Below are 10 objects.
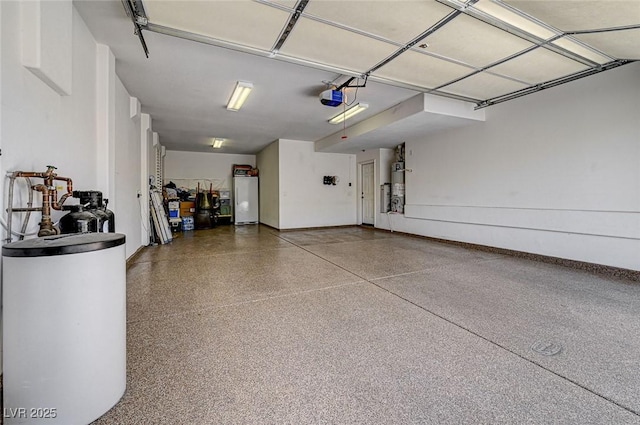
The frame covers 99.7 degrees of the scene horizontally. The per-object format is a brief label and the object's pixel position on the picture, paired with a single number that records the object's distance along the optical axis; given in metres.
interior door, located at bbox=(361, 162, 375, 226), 9.26
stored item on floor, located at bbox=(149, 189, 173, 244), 6.10
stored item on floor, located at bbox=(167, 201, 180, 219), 8.17
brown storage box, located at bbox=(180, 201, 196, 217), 9.64
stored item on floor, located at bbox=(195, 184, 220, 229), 9.54
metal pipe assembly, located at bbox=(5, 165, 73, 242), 1.71
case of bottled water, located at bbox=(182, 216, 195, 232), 9.10
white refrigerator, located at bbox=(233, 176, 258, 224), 10.54
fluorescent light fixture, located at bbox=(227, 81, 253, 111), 4.41
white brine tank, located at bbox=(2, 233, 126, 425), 1.20
